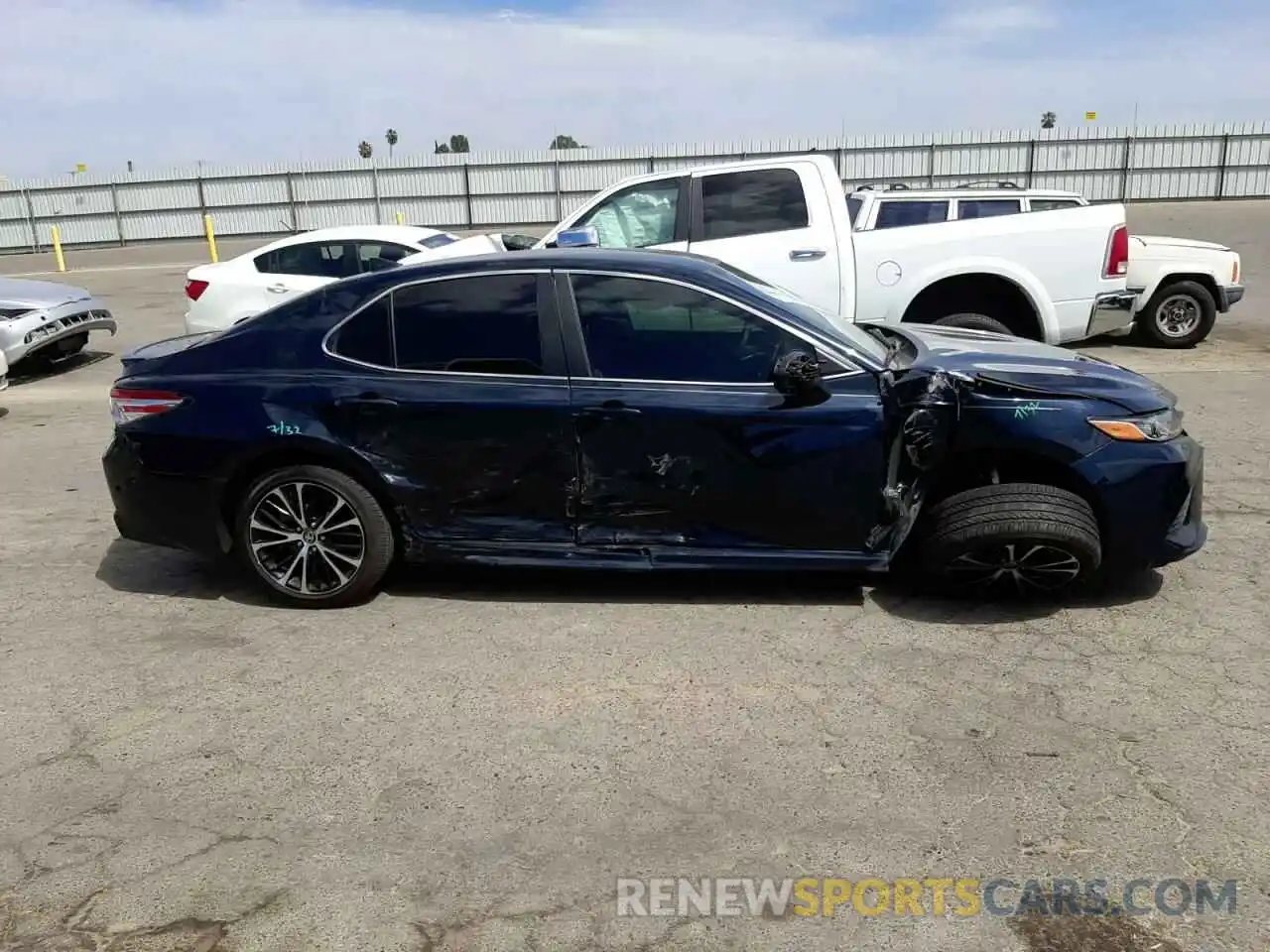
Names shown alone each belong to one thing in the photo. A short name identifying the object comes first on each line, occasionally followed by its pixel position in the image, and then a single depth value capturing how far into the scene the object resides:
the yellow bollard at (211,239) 25.37
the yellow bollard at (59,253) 27.42
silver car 10.68
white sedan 10.67
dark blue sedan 4.29
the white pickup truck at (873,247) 8.38
